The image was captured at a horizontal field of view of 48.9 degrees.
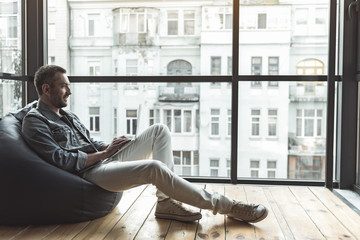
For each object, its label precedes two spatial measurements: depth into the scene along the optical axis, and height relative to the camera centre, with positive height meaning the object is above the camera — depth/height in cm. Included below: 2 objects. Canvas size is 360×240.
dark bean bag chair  228 -53
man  234 -37
